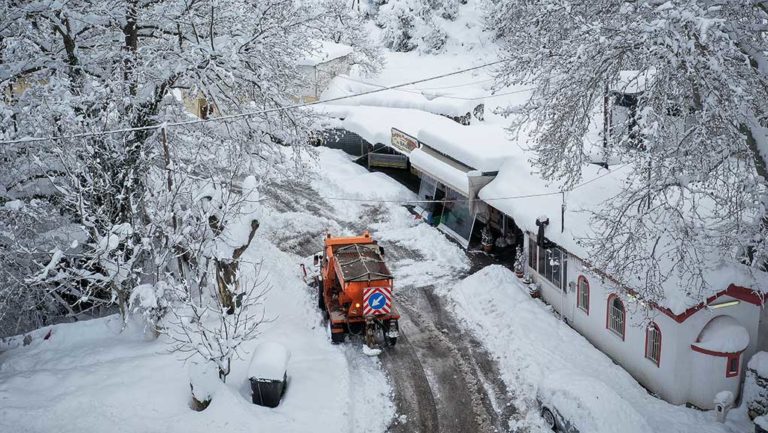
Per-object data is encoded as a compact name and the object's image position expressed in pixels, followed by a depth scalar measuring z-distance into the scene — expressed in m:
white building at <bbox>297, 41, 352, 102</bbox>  39.31
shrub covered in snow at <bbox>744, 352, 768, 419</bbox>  14.08
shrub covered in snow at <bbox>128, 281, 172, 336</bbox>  13.57
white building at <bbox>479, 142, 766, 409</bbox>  14.63
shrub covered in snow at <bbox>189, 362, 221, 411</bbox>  13.69
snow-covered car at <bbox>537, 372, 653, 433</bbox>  13.15
